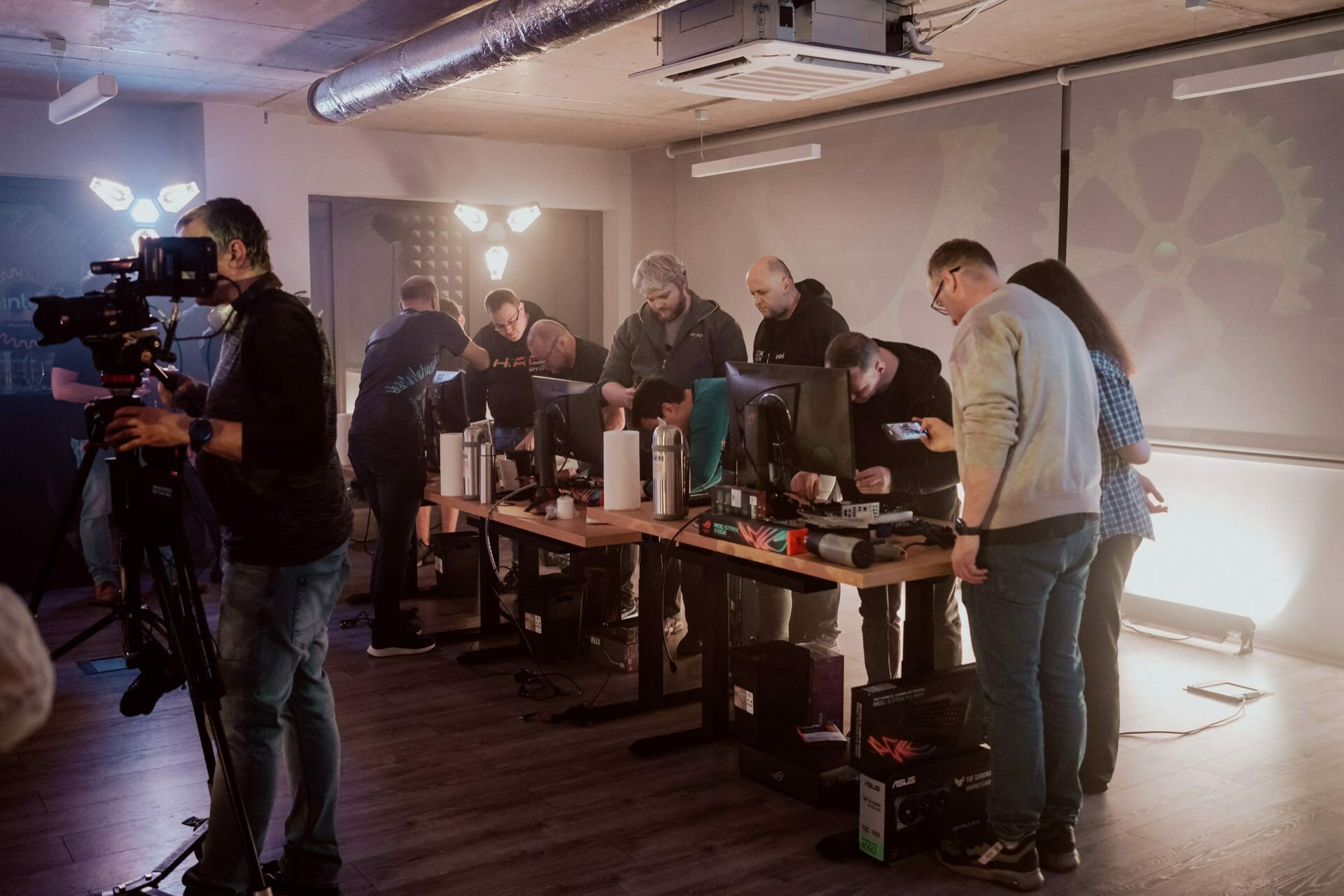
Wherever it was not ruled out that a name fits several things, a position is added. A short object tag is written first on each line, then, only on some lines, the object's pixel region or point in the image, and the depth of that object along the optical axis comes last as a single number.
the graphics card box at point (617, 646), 4.63
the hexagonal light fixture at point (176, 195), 6.70
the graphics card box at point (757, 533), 3.14
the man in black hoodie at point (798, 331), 4.44
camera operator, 2.35
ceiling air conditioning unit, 4.05
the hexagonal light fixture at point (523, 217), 8.15
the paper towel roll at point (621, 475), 3.90
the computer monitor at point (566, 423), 4.12
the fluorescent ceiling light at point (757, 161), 6.43
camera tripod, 2.21
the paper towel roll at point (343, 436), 6.68
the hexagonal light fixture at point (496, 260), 8.20
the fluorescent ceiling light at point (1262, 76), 4.30
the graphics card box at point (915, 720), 2.95
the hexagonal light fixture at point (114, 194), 6.44
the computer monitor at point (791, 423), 3.17
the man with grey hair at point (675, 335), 4.67
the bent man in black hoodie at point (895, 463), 3.60
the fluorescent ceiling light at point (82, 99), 4.78
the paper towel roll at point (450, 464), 4.59
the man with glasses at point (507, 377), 5.61
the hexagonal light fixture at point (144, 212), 6.71
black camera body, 2.21
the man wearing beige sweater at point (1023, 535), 2.65
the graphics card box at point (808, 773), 3.29
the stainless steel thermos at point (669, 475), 3.69
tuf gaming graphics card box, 2.89
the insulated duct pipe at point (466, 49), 3.95
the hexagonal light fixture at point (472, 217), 7.92
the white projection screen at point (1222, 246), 4.80
